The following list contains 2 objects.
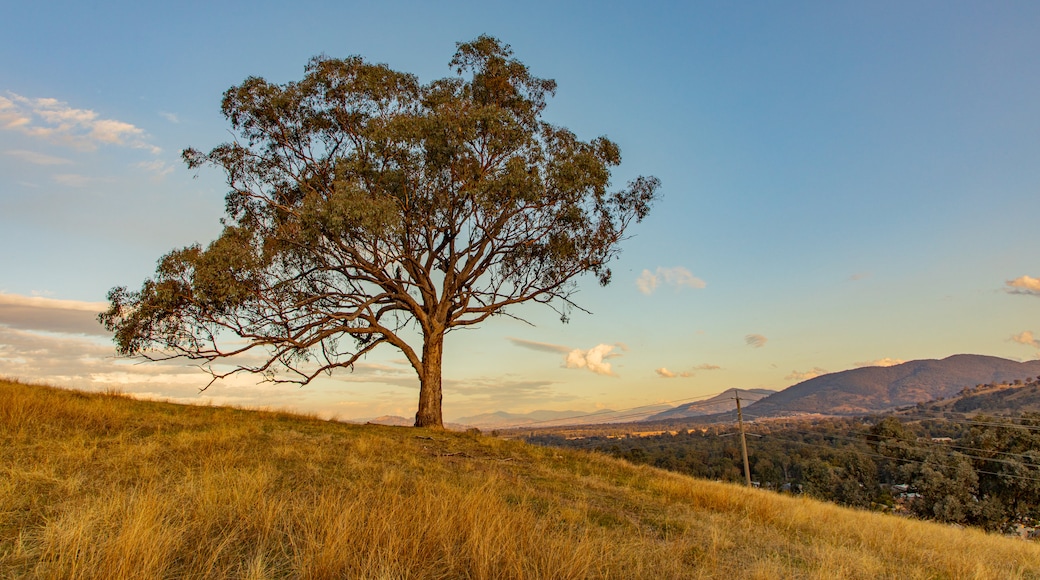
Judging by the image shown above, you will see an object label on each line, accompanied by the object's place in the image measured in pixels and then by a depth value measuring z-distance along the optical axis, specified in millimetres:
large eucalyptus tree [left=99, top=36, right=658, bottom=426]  15594
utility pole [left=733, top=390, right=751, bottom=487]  26114
